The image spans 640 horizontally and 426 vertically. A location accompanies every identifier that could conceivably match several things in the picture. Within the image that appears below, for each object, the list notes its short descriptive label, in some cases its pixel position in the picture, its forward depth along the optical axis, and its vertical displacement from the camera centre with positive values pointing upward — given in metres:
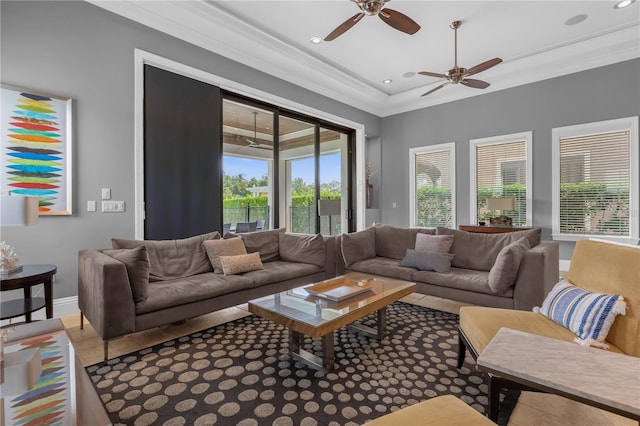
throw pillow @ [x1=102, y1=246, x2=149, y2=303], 2.26 -0.43
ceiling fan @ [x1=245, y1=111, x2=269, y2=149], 4.97 +1.16
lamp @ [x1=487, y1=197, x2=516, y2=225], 5.11 +0.07
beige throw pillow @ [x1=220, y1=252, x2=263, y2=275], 3.09 -0.54
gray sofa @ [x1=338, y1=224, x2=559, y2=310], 2.63 -0.56
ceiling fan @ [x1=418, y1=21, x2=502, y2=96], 3.89 +1.81
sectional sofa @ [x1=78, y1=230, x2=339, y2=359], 2.17 -0.62
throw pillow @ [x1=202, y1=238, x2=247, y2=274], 3.18 -0.41
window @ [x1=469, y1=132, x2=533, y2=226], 5.31 +0.65
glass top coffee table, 1.90 -0.66
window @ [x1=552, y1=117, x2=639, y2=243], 4.42 +0.45
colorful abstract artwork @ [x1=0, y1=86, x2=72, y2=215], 2.67 +0.58
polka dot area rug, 1.61 -1.05
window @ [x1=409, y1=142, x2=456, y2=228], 6.20 +0.52
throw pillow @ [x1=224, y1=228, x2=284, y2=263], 3.60 -0.38
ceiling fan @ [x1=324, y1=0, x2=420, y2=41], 2.80 +1.87
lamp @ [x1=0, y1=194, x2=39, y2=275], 1.53 +0.01
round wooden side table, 2.14 -0.56
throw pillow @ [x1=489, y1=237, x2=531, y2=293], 2.64 -0.50
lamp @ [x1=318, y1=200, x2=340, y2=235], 5.28 +0.06
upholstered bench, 0.95 -0.65
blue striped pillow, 1.51 -0.54
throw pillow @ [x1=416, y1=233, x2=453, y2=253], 3.46 -0.38
